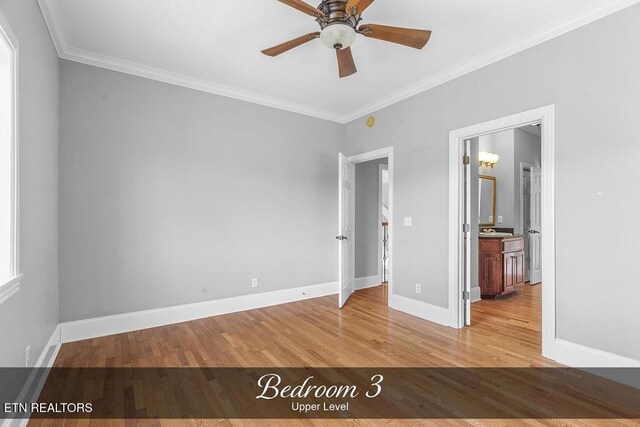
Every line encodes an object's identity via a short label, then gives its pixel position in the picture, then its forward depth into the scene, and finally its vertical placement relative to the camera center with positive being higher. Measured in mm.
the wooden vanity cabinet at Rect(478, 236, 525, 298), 4520 -775
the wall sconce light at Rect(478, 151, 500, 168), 5379 +928
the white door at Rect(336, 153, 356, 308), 4084 -217
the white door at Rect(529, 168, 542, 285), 5445 -321
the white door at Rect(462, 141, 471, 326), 3450 -245
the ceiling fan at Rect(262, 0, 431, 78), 1981 +1256
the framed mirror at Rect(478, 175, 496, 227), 5367 +205
